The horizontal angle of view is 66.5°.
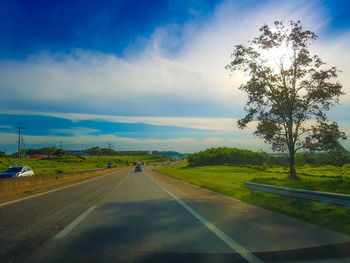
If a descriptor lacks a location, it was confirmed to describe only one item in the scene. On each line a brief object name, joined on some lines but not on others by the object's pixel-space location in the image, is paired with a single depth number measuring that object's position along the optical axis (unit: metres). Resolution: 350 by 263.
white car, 24.17
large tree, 25.30
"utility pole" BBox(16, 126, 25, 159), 77.69
